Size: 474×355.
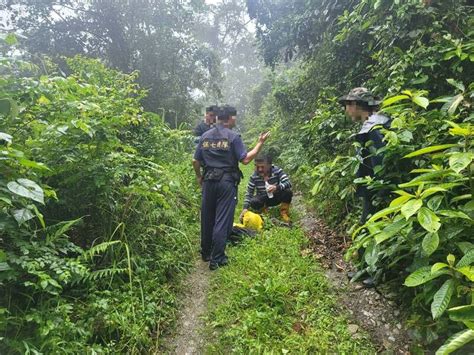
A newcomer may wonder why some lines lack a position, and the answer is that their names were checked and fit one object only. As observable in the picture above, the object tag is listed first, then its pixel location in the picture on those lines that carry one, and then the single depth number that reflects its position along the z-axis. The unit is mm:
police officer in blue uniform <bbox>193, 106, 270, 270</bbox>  4367
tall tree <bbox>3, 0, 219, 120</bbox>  12977
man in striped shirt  5922
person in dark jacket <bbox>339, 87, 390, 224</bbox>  3207
